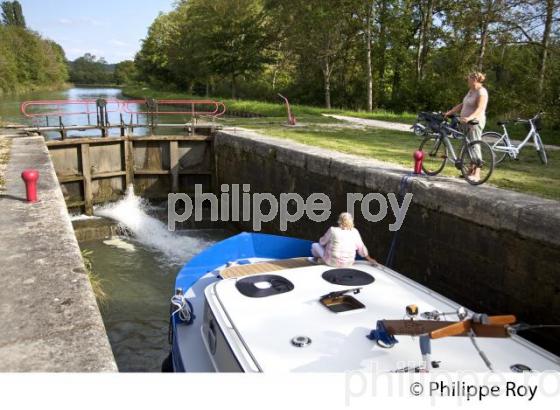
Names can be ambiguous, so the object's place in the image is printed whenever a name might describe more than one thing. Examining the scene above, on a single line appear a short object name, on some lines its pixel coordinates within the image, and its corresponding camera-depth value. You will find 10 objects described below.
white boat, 3.38
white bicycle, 7.63
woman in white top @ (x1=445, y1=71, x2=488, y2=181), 6.68
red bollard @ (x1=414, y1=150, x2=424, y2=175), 6.87
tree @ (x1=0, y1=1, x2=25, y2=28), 117.26
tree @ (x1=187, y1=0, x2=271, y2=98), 36.50
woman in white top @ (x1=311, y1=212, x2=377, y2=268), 5.00
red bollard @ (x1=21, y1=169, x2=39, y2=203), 6.03
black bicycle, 6.36
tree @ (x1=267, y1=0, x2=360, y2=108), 25.34
